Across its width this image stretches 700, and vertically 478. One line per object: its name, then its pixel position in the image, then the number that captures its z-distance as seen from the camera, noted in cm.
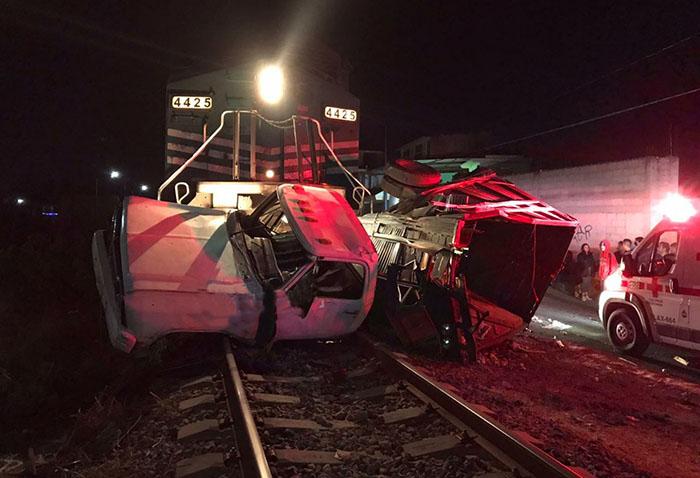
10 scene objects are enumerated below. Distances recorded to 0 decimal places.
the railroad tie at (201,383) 545
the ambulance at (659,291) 732
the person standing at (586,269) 1345
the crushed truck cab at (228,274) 532
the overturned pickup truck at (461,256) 669
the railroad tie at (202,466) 360
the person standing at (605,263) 1007
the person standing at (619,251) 1192
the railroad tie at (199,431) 421
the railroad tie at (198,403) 485
